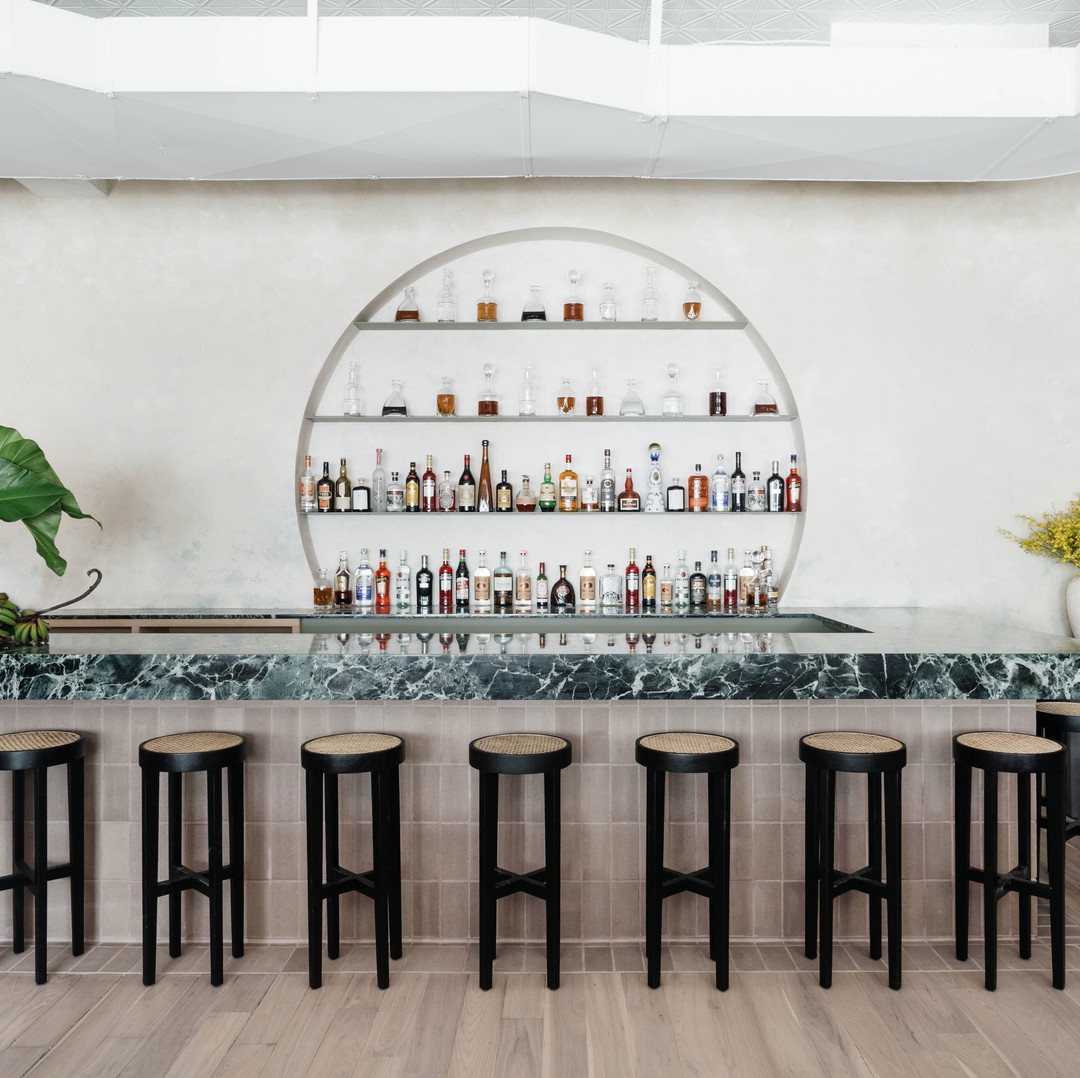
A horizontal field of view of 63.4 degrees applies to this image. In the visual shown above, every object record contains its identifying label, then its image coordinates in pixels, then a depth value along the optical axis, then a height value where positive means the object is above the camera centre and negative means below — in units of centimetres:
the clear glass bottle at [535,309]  438 +115
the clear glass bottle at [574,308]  436 +114
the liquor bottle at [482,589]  438 -26
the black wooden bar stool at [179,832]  243 -84
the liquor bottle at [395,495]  432 +21
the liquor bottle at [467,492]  434 +23
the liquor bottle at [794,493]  436 +21
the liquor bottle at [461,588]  435 -25
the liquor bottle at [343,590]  438 -26
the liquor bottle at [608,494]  437 +21
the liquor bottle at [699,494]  434 +21
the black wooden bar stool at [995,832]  242 -84
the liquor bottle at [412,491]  438 +23
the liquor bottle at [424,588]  441 -26
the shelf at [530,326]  436 +106
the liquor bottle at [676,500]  435 +18
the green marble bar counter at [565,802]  271 -83
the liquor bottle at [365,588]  432 -25
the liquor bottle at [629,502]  434 +17
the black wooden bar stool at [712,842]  239 -85
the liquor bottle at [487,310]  431 +112
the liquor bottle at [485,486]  437 +26
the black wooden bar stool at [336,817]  239 -81
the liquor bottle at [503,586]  439 -25
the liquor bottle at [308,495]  433 +21
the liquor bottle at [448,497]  432 +20
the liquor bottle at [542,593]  436 -28
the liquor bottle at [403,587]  440 -25
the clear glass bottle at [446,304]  438 +117
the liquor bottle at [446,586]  437 -24
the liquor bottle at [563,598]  433 -30
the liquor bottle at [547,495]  438 +21
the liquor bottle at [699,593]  435 -28
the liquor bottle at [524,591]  436 -27
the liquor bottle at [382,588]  437 -25
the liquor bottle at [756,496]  433 +20
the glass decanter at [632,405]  438 +66
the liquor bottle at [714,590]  434 -27
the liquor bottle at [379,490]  435 +24
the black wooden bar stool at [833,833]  241 -84
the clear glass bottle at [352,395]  440 +73
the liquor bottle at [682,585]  441 -25
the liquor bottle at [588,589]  438 -26
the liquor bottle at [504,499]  430 +19
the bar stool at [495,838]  238 -83
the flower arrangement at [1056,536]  423 -1
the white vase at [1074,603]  416 -33
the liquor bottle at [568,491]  438 +23
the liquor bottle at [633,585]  439 -24
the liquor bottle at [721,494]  431 +21
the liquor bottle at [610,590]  445 -27
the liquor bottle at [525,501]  434 +18
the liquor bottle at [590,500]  440 +19
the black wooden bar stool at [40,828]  244 -84
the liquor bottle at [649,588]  438 -26
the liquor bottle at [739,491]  431 +22
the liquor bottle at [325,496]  432 +21
